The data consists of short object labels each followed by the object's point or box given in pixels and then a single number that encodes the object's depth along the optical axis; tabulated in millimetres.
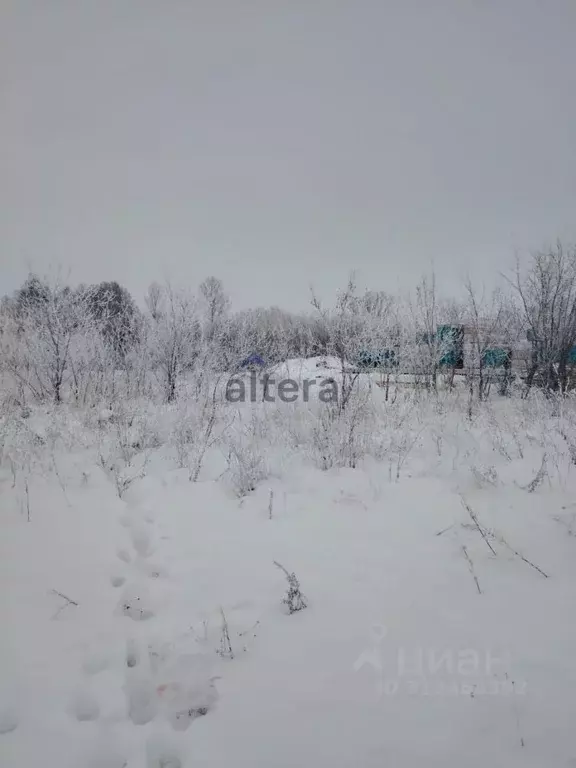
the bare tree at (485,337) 10547
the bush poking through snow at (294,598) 2115
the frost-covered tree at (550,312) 9203
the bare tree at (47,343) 9484
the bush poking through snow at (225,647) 1800
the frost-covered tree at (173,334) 10938
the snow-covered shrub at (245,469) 3996
